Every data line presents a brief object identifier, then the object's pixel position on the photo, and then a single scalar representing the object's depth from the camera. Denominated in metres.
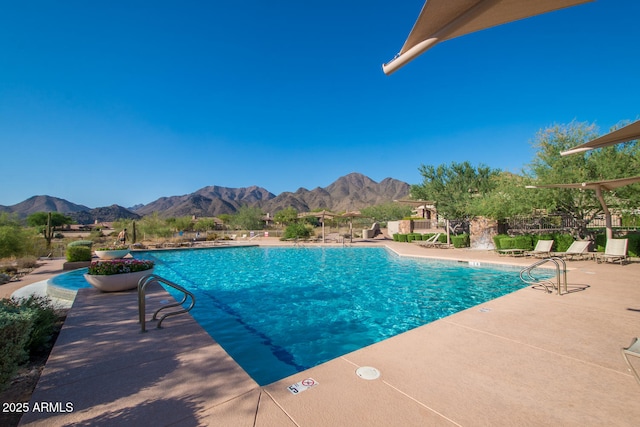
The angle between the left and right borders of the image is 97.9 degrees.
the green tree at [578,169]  9.94
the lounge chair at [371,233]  25.44
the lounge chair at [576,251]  9.41
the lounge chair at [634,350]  2.04
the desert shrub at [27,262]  10.33
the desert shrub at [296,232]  23.88
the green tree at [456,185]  17.52
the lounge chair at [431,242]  16.98
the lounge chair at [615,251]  8.44
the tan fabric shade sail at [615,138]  2.55
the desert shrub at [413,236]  19.95
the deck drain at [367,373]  2.44
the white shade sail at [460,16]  1.61
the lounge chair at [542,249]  10.64
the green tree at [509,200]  11.79
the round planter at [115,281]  5.95
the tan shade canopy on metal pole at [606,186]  7.53
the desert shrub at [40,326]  3.21
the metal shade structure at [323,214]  20.80
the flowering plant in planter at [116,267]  6.04
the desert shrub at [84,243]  13.49
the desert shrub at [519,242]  11.95
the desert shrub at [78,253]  10.90
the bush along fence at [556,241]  9.66
